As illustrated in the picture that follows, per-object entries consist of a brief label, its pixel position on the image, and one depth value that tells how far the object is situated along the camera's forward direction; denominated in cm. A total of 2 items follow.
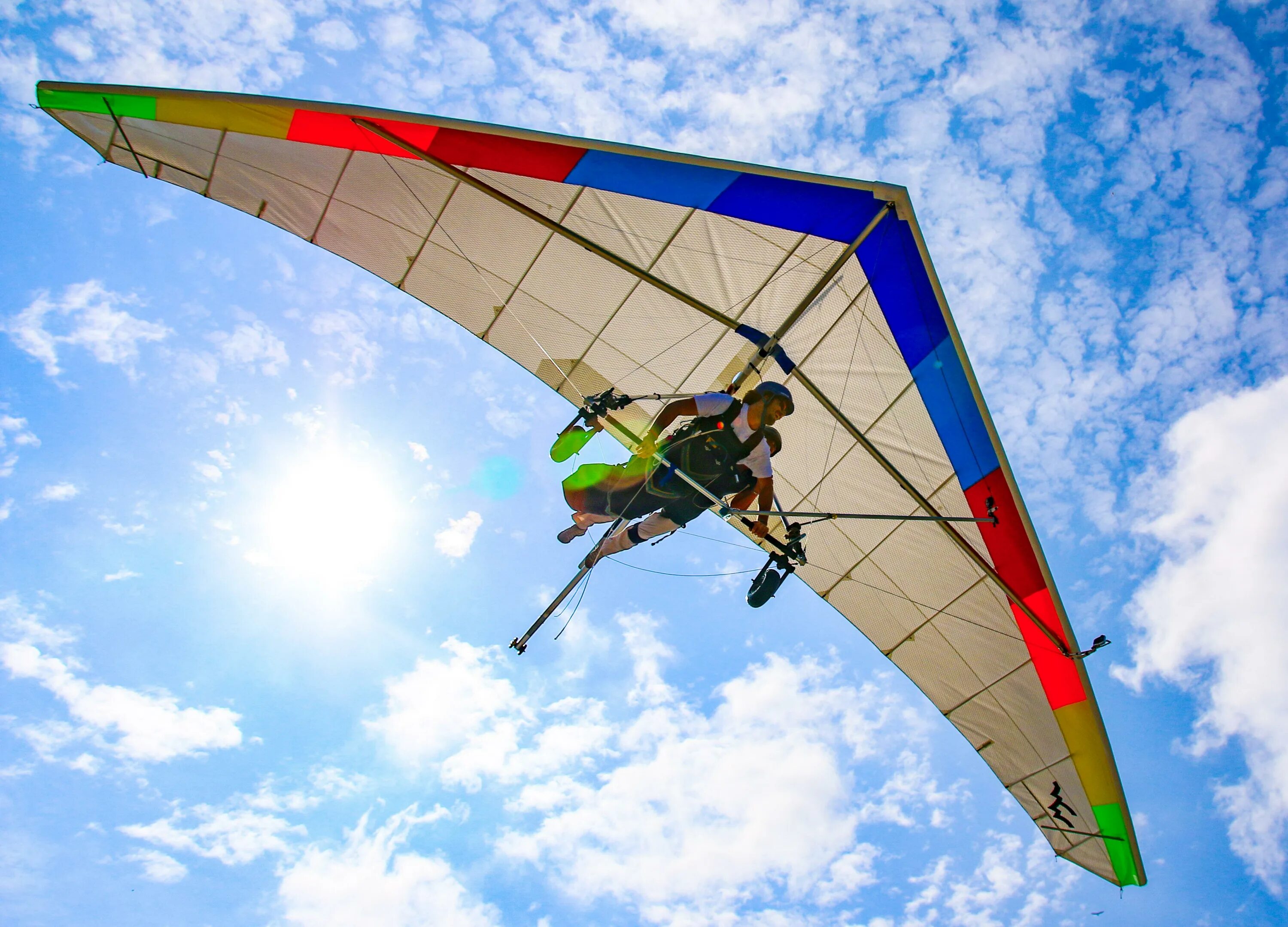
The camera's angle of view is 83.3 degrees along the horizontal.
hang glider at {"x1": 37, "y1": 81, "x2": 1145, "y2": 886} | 527
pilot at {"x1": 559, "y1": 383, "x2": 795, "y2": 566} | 549
